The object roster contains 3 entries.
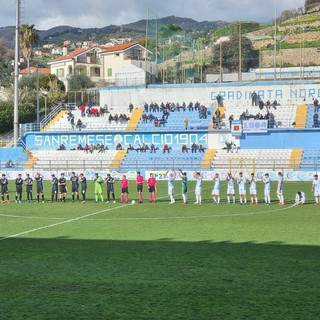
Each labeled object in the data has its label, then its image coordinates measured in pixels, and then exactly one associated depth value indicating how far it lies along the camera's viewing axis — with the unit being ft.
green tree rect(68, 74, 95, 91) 289.29
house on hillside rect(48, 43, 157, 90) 319.88
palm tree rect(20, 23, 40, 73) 319.06
